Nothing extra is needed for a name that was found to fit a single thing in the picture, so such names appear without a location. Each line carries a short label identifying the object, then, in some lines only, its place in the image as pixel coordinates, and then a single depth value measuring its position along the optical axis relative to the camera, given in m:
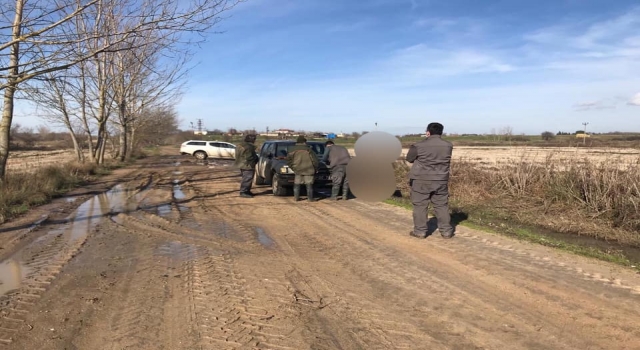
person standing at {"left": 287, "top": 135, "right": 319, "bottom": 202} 11.34
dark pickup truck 12.43
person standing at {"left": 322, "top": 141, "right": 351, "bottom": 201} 11.94
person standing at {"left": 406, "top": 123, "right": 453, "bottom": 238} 7.04
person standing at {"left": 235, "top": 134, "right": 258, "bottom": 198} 12.09
